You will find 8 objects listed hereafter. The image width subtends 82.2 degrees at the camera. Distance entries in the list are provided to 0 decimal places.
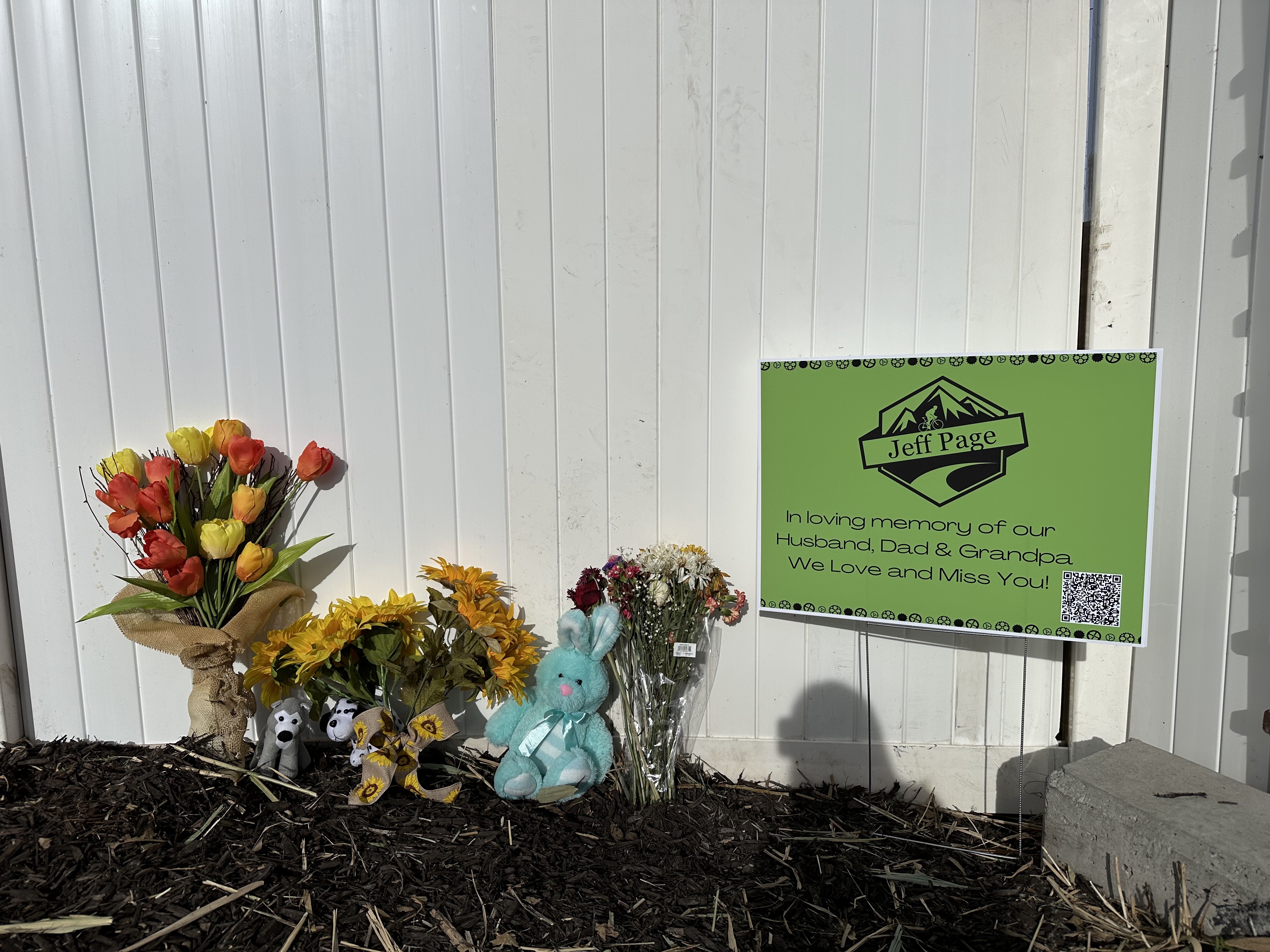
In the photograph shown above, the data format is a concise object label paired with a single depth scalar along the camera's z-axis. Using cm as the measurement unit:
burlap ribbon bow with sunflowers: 216
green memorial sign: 192
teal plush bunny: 221
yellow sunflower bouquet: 220
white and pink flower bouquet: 221
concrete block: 156
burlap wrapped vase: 222
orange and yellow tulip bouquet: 217
